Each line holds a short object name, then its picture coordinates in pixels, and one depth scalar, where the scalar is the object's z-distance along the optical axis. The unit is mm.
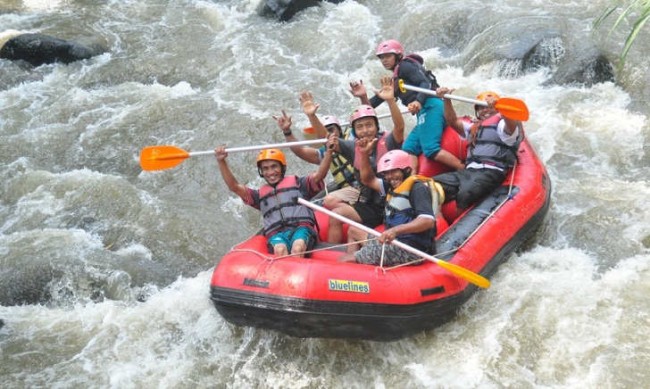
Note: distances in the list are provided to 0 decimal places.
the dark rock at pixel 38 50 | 10023
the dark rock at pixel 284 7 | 11253
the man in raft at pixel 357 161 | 5043
